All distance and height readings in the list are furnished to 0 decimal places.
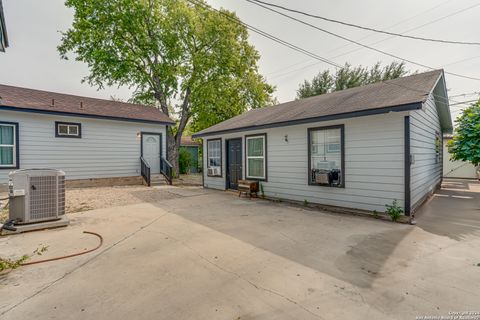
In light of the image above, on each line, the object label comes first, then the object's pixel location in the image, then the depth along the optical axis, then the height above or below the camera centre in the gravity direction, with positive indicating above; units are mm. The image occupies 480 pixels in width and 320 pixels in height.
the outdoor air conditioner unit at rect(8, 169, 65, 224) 4242 -632
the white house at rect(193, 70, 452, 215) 5297 +395
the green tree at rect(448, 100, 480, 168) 7324 +730
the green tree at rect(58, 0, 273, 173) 14141 +7256
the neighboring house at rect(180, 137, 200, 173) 21022 +1073
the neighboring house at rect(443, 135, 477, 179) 14244 -633
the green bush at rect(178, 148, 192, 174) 18797 +36
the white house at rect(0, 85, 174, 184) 8789 +1145
